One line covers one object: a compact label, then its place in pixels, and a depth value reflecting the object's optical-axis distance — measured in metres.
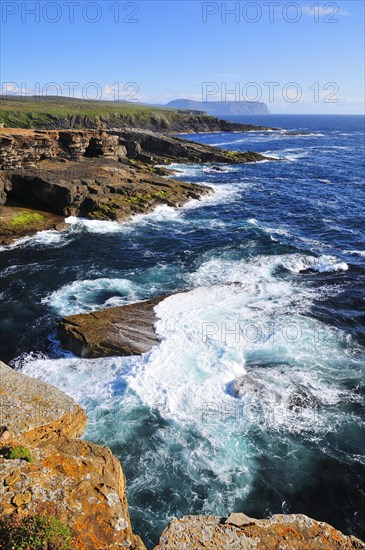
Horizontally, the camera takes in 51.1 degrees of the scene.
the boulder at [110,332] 20.89
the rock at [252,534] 8.58
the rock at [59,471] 8.73
